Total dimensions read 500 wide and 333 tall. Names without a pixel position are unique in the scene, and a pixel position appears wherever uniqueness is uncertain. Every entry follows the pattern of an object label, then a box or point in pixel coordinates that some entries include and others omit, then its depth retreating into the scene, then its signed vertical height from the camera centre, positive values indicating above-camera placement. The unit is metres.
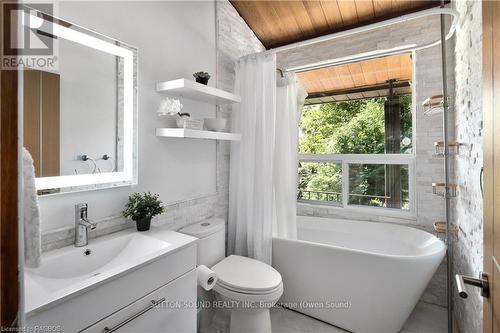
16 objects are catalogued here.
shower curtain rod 1.82 +1.11
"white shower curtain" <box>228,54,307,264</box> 2.21 +0.07
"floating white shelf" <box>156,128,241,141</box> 1.67 +0.25
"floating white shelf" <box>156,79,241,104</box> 1.66 +0.58
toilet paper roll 1.53 -0.70
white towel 0.53 -0.12
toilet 1.57 -0.77
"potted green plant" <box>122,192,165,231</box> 1.45 -0.25
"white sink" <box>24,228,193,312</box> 0.86 -0.43
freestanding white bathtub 1.69 -0.85
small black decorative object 1.87 +0.70
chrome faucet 1.25 -0.30
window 2.55 +0.16
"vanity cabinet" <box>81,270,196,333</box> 0.99 -0.67
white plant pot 1.82 +0.36
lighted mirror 1.18 +0.31
